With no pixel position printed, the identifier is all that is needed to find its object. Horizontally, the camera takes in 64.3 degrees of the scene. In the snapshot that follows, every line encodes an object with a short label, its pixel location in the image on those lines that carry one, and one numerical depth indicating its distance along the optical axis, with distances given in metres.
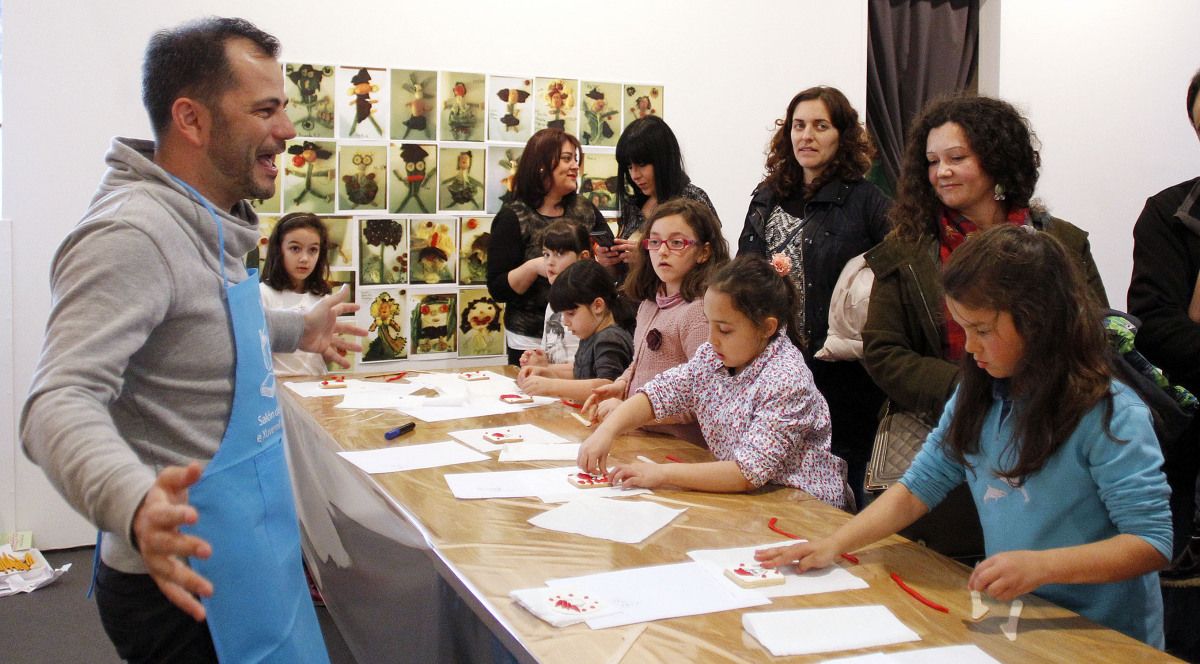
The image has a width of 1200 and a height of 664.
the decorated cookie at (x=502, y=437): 2.52
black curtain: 5.18
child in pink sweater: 2.77
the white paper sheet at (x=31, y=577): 3.64
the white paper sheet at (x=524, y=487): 2.02
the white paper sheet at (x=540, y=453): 2.35
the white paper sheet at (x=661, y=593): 1.39
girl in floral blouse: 2.04
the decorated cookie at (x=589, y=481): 2.10
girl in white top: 3.88
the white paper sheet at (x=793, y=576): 1.51
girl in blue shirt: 1.49
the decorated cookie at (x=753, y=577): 1.50
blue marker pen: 2.57
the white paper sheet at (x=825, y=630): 1.29
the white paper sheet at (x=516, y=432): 2.48
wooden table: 1.30
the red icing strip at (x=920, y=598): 1.44
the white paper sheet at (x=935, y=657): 1.24
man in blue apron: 1.21
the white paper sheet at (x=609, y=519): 1.76
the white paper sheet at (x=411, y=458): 2.28
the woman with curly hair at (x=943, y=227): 2.21
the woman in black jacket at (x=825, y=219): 2.85
